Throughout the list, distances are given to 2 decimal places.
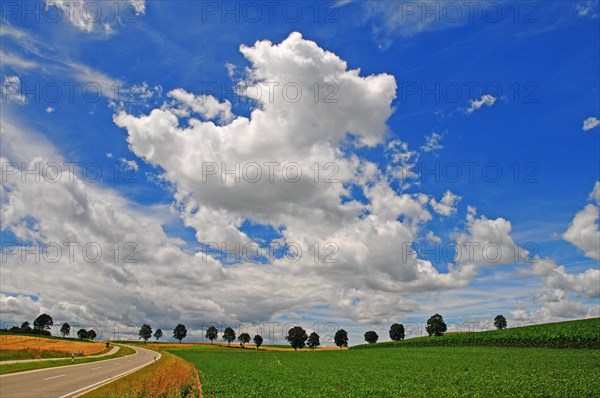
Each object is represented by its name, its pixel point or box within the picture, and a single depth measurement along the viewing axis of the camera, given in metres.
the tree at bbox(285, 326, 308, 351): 186.38
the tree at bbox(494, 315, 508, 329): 189.36
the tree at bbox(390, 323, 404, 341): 182.62
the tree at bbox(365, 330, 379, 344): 195.29
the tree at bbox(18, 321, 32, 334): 188.91
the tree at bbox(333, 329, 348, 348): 196.88
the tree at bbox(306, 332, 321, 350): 191.50
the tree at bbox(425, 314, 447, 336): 165.50
